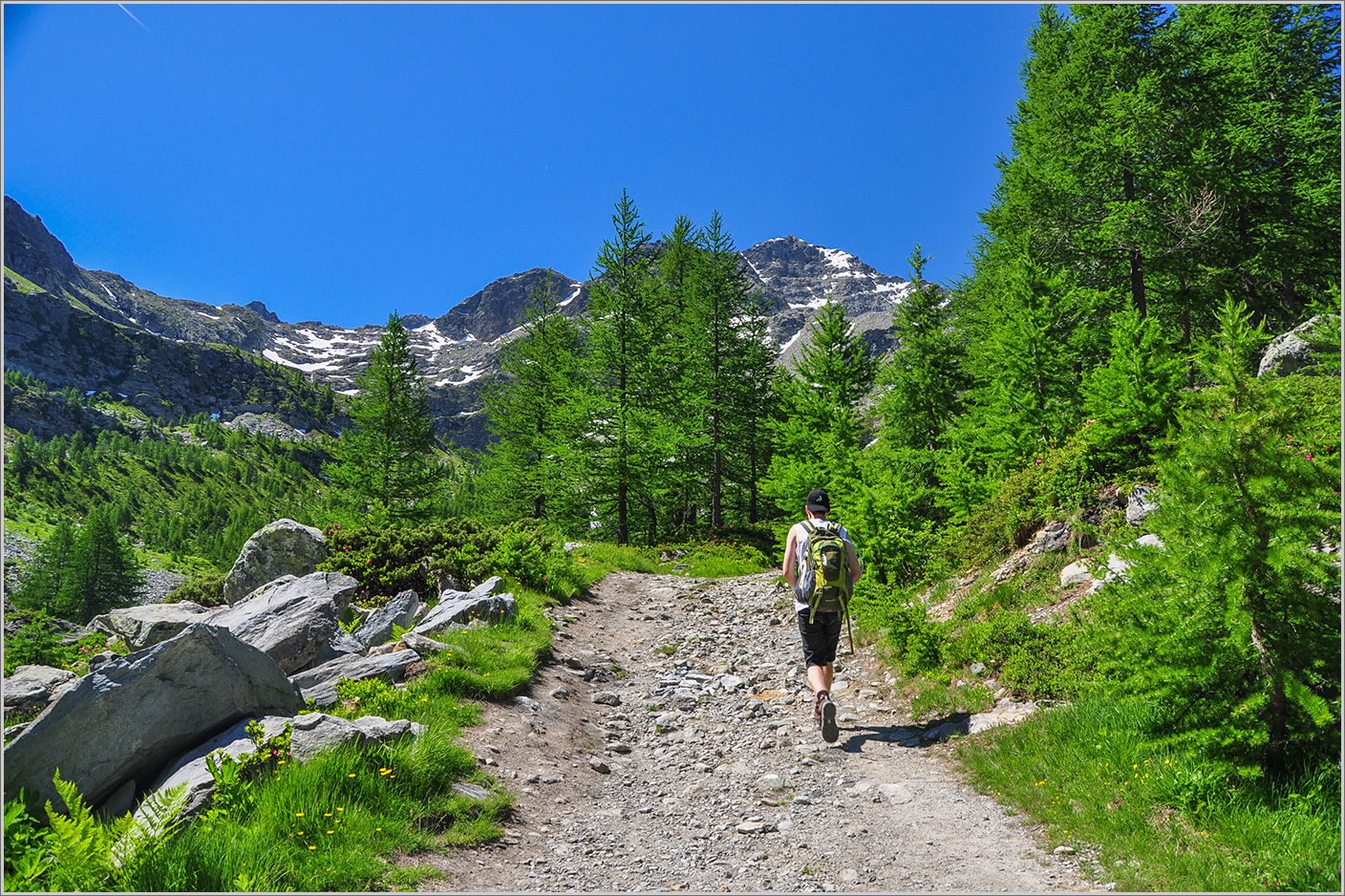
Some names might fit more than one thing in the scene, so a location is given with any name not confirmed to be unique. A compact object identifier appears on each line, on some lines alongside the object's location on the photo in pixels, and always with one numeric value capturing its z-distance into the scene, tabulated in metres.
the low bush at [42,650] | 10.42
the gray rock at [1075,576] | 10.06
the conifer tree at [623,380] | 24.75
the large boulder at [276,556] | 16.34
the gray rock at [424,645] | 9.70
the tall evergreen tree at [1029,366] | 14.80
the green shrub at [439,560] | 14.87
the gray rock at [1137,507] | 10.59
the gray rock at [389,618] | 11.20
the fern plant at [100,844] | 5.06
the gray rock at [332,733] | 6.68
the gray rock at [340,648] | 10.10
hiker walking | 8.43
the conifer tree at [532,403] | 29.91
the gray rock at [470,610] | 11.03
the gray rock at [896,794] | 7.03
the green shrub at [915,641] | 9.72
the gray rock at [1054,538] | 11.34
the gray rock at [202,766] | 6.05
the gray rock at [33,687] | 7.91
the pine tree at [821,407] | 22.03
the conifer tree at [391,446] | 28.42
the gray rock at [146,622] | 10.09
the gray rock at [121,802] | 6.39
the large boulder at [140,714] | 6.16
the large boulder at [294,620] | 9.88
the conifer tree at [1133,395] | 11.87
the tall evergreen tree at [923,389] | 20.88
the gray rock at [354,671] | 9.00
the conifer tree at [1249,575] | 5.56
